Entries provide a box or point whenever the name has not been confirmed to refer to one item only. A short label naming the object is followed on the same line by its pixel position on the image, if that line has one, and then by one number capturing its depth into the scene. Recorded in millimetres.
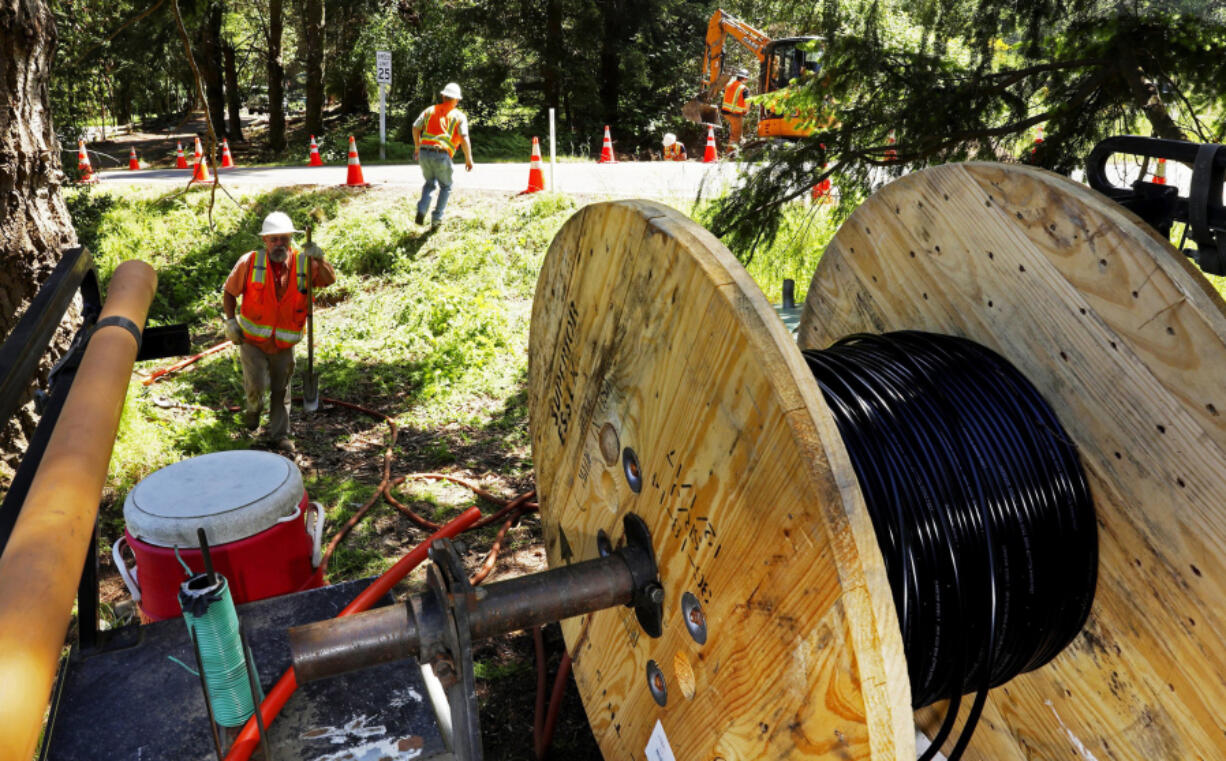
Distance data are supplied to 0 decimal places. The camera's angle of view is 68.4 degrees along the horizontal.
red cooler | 2811
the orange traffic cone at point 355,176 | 13039
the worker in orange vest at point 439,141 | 10773
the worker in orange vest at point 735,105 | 18359
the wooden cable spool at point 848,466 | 1396
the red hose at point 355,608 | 2182
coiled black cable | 1851
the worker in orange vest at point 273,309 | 6328
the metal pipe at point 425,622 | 1681
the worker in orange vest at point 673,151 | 19844
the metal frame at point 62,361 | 1499
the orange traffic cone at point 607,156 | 16828
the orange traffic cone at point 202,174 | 13045
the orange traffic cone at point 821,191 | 5516
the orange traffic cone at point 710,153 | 17094
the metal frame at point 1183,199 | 2010
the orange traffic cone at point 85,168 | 12711
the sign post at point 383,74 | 16031
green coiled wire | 1944
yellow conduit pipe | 741
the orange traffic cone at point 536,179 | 12312
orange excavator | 16938
